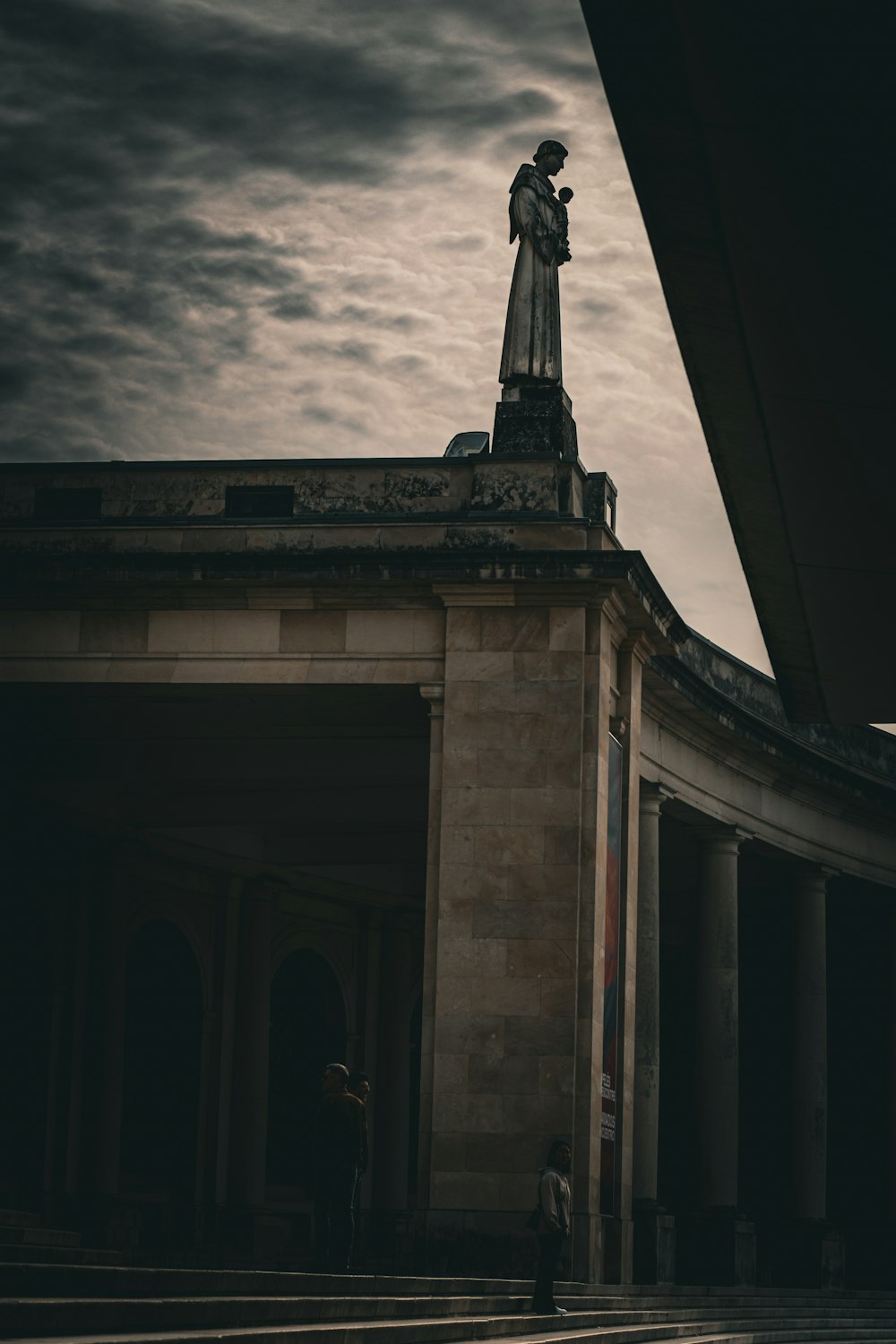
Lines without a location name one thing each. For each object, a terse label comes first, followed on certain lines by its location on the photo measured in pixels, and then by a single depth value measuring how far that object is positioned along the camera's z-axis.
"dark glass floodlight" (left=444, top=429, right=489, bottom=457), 27.44
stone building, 23.78
